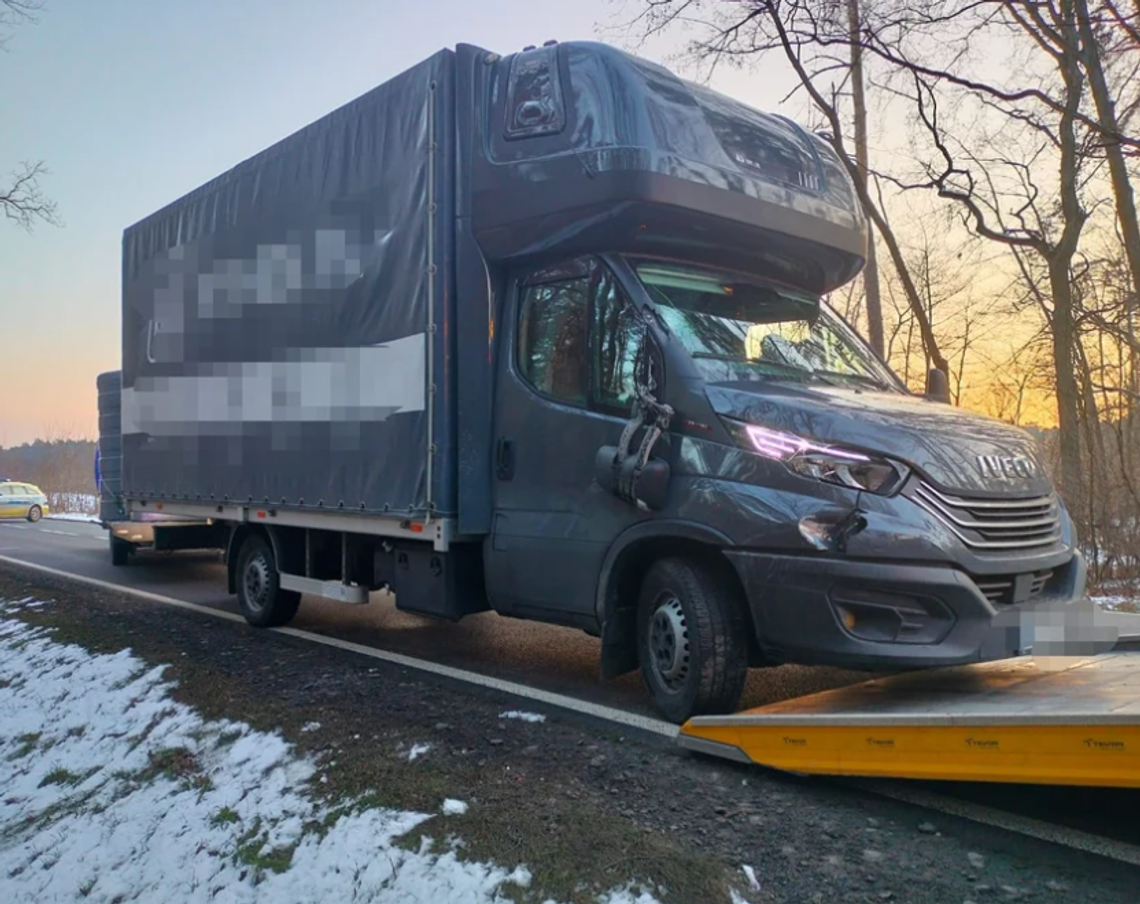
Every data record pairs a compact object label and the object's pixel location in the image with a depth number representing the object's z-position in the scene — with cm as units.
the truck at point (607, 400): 406
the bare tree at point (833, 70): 1270
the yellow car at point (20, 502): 3025
